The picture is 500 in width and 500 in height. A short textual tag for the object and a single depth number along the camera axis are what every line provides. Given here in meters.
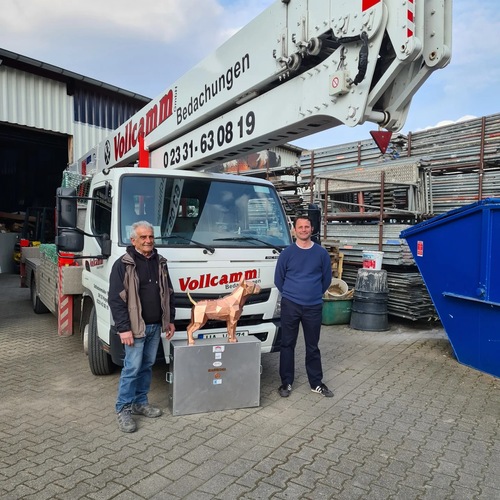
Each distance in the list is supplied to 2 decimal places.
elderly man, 3.48
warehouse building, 11.34
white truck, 2.97
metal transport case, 3.79
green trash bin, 7.45
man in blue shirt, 4.21
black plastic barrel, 7.12
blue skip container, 4.83
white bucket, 7.20
